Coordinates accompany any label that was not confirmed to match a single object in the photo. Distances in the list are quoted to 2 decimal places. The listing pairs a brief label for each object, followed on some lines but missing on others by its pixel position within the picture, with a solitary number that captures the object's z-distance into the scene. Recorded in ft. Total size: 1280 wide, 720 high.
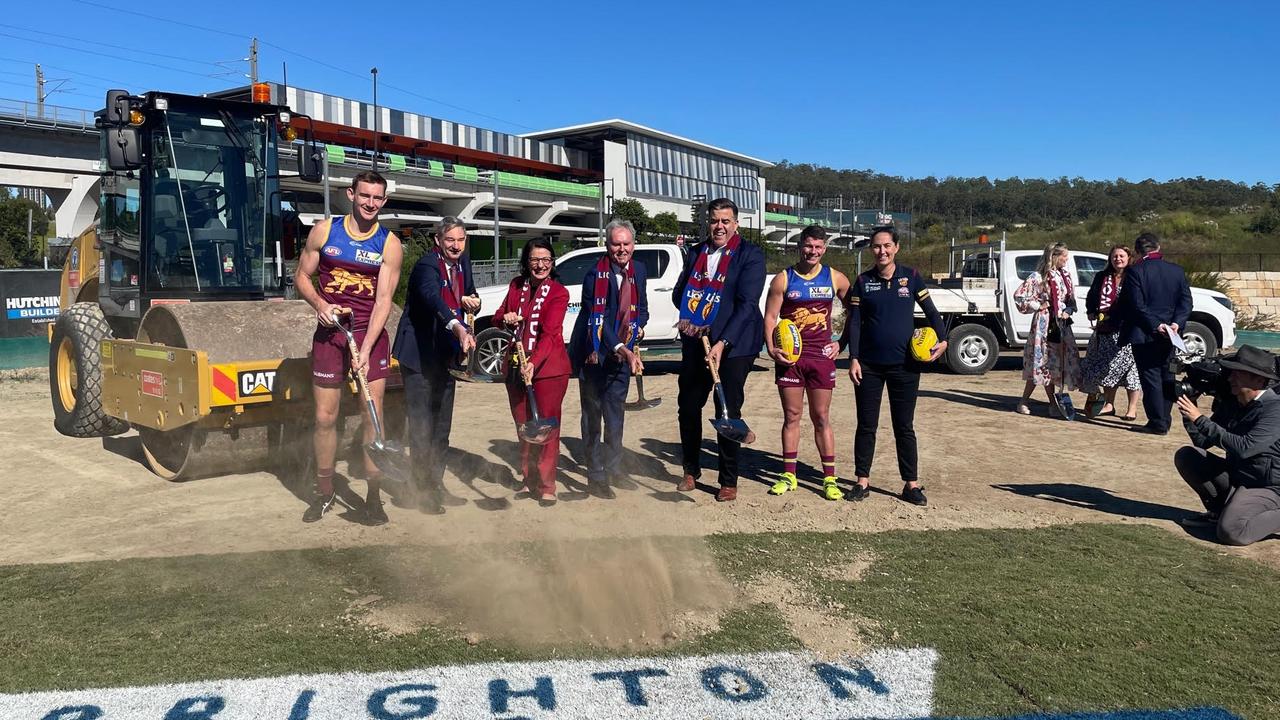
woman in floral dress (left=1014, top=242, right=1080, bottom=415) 31.48
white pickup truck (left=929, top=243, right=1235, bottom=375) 44.16
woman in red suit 20.10
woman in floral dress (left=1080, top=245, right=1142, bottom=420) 31.12
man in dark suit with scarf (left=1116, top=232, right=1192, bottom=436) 28.94
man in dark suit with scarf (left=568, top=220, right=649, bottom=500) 20.45
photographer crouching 16.90
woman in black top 20.22
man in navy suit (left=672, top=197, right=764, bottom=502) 20.16
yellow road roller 20.38
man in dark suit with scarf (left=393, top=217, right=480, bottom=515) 19.20
